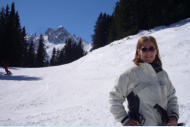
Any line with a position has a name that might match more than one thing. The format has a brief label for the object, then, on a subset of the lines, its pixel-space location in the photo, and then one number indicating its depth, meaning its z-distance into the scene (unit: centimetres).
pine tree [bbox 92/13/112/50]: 4019
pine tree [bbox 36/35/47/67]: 4394
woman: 186
